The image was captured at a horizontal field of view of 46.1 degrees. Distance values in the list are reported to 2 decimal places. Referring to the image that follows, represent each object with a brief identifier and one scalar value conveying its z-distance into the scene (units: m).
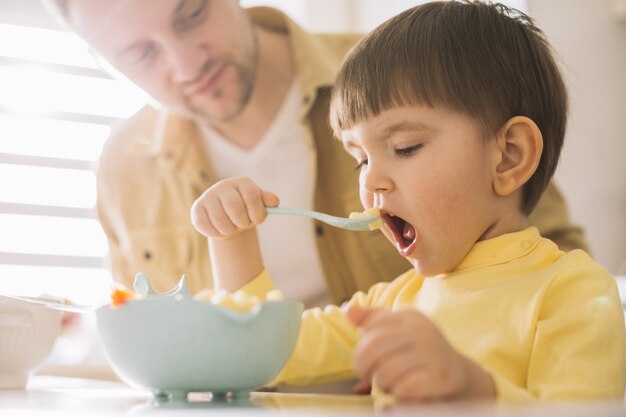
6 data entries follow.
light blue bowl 0.68
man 1.79
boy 0.85
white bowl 0.91
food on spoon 0.98
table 0.49
